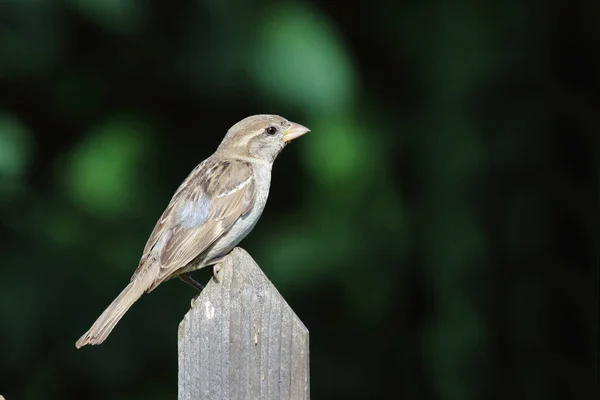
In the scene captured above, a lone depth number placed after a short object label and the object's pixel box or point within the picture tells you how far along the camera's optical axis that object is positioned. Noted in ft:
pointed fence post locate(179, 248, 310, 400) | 13.20
